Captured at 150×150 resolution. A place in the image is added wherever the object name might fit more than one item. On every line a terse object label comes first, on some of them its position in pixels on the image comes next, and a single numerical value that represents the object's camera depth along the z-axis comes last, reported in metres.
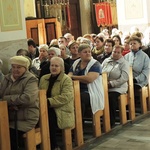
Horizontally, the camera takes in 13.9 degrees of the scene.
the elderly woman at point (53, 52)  8.80
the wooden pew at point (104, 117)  7.91
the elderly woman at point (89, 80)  7.79
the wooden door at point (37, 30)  15.18
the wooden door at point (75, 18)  21.21
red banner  20.58
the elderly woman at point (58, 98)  6.86
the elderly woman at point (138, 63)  9.39
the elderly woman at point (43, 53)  9.53
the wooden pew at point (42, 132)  6.43
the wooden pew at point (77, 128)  7.14
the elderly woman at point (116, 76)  8.55
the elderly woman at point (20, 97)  6.33
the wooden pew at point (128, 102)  8.71
